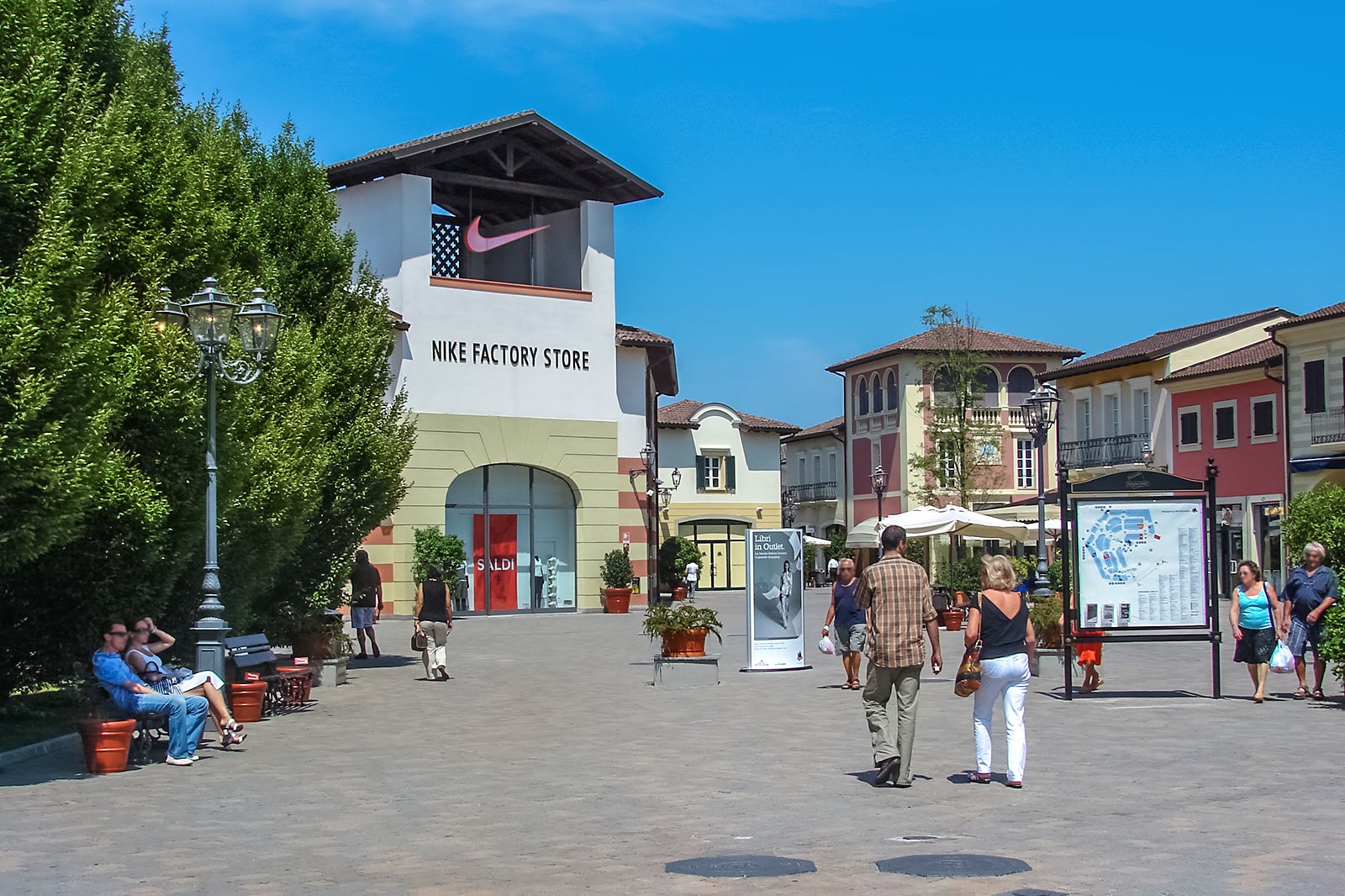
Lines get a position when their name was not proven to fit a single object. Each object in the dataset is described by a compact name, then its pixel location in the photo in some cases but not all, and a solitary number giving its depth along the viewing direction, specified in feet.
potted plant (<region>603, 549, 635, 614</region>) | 136.77
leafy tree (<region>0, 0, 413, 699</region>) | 36.88
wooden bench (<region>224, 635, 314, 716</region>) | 52.49
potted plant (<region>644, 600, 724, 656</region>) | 65.16
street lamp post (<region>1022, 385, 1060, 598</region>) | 87.47
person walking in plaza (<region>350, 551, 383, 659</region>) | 83.15
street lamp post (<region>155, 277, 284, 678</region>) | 46.03
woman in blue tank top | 52.95
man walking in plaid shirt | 34.68
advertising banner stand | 69.67
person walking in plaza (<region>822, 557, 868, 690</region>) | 61.16
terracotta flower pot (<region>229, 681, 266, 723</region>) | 51.55
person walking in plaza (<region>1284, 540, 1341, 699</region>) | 52.95
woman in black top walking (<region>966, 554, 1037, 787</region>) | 34.47
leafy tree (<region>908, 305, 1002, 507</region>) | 178.40
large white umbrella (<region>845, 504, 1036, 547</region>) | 100.01
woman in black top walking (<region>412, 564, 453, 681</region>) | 68.90
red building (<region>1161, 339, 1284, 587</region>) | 154.30
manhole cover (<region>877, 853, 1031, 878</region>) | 24.48
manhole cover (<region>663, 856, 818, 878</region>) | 24.84
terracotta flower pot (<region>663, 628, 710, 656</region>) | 65.26
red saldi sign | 134.21
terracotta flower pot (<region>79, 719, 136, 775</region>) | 38.88
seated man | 40.93
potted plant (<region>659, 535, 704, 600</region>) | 179.22
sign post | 54.80
